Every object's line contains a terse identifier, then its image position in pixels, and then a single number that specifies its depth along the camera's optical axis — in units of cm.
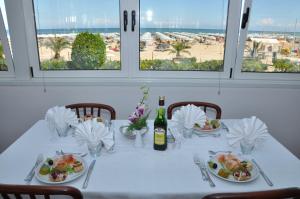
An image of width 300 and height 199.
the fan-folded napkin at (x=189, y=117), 145
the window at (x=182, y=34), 217
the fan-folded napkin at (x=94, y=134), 125
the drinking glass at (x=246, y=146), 130
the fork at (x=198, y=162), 112
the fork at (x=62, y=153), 128
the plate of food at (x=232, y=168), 109
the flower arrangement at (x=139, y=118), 135
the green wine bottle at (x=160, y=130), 127
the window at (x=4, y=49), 212
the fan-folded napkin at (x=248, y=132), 130
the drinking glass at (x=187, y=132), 147
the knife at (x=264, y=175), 107
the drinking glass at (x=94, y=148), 125
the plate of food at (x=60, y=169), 108
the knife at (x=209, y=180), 106
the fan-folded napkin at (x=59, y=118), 146
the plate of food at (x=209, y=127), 154
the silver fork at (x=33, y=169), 108
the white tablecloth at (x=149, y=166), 103
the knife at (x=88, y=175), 104
